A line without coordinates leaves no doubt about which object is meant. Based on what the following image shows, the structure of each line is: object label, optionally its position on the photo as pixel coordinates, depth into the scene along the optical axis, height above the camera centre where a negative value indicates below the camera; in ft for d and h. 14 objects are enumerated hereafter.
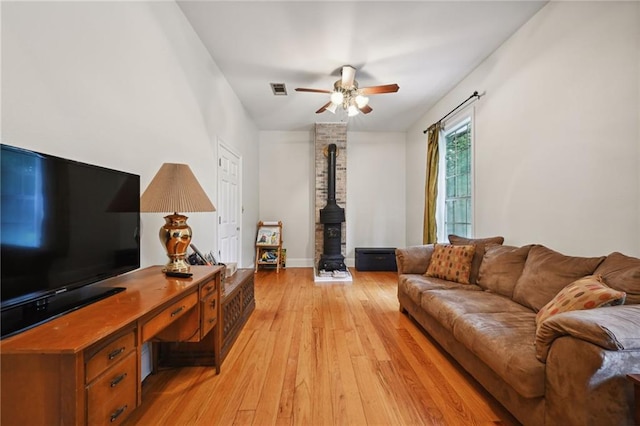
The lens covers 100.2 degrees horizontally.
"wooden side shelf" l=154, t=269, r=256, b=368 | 6.48 -3.26
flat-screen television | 2.94 -0.27
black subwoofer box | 17.56 -3.03
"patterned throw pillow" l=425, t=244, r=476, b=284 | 8.80 -1.70
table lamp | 5.41 +0.22
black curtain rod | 10.43 +4.65
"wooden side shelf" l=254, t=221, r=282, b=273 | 17.56 -1.99
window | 11.79 +1.57
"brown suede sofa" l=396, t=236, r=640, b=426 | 3.44 -2.23
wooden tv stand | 2.53 -1.56
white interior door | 11.33 +0.41
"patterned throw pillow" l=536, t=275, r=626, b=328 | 4.34 -1.41
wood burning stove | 16.15 -0.89
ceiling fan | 10.20 +4.77
